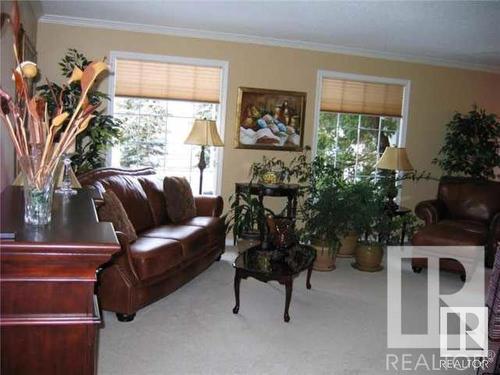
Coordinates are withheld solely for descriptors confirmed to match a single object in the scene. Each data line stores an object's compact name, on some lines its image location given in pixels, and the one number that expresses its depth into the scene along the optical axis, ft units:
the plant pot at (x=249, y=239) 16.10
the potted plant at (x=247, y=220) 15.87
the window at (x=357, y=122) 18.47
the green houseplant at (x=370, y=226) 14.67
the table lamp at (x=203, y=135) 15.47
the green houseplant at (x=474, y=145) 18.72
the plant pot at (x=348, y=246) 16.25
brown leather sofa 10.05
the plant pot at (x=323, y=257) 14.61
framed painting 17.24
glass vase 5.57
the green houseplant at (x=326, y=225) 14.56
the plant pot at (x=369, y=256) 14.88
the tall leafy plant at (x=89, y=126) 13.69
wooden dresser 4.46
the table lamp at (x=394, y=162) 16.63
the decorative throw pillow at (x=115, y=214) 10.37
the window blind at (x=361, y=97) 18.35
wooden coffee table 10.25
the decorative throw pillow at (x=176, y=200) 14.40
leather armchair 14.05
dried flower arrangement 5.42
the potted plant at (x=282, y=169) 17.40
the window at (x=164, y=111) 16.31
